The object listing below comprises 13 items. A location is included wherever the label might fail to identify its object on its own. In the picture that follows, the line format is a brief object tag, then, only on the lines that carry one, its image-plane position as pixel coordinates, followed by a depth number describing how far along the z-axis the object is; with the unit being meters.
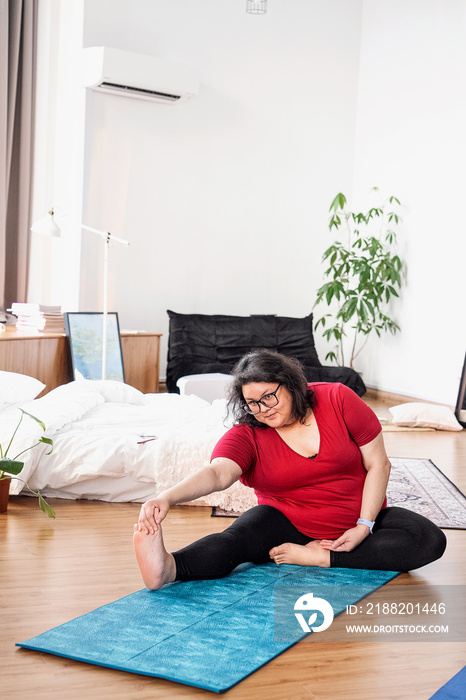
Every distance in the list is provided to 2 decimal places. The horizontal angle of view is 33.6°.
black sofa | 5.94
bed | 3.24
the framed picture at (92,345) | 5.20
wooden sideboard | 4.82
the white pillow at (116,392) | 4.22
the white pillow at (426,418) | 5.51
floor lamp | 4.71
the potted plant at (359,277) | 6.48
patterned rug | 3.27
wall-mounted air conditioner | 5.63
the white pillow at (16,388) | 3.96
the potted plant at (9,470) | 2.77
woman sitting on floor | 2.31
